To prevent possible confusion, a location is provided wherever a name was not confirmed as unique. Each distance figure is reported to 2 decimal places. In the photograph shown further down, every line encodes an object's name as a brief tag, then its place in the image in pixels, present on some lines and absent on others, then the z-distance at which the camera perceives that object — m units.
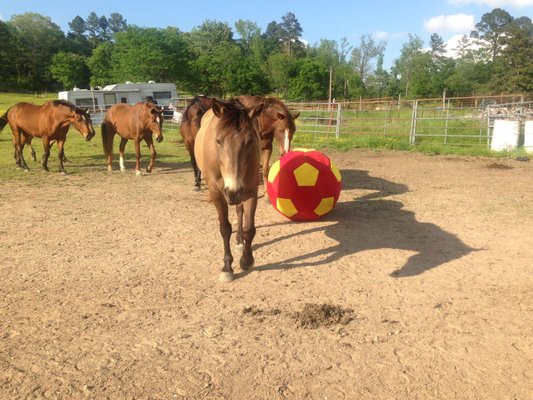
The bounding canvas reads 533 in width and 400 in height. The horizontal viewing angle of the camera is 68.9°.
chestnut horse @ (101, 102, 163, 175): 10.09
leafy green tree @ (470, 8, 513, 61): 77.56
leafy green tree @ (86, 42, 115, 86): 60.92
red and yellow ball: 5.95
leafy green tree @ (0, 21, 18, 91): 63.78
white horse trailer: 33.16
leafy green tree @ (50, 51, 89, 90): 64.62
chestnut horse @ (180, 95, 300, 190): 6.98
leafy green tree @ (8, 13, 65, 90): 68.69
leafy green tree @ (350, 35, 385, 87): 74.56
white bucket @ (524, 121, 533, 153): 12.82
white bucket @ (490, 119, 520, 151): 13.14
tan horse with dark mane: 3.54
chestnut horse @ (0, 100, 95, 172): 10.18
